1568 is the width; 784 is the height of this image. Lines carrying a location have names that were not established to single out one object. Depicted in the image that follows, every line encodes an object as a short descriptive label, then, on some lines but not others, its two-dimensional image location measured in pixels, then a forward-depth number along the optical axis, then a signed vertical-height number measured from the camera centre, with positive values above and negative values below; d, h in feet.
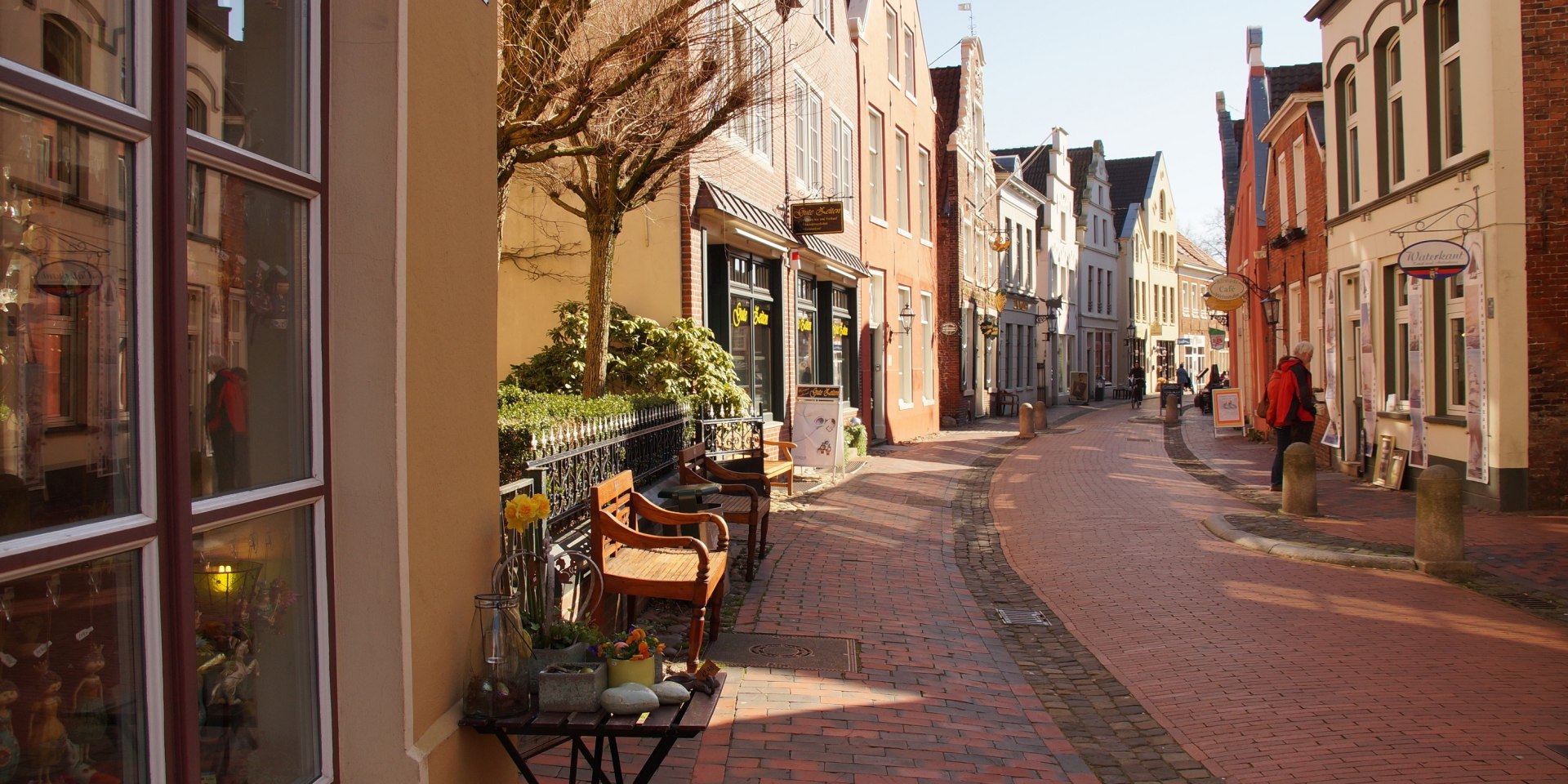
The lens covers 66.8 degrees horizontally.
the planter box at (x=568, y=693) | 11.71 -2.87
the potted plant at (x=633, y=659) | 12.30 -2.69
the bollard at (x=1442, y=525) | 28.71 -3.26
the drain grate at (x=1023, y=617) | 26.61 -5.01
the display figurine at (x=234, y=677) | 8.50 -1.98
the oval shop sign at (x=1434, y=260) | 38.55 +4.31
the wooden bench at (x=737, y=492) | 28.37 -2.40
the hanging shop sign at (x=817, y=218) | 53.67 +8.24
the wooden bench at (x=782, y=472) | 42.96 -2.62
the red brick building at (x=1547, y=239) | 38.17 +4.89
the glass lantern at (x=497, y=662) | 11.60 -2.60
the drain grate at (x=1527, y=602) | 25.54 -4.61
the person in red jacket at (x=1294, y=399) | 43.65 -0.20
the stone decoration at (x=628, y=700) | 11.69 -2.96
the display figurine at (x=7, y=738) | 6.63 -1.84
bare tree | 25.31 +6.73
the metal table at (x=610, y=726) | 11.33 -3.13
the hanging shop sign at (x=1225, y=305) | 74.84 +5.67
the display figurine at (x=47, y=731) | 6.83 -1.87
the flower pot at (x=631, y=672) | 12.28 -2.81
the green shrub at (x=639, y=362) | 39.19 +1.31
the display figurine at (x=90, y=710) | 7.10 -1.82
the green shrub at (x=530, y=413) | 20.40 -0.22
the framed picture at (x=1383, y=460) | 49.10 -2.83
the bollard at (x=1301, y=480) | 39.27 -2.89
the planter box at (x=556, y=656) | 12.52 -2.70
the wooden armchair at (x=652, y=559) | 19.60 -2.82
